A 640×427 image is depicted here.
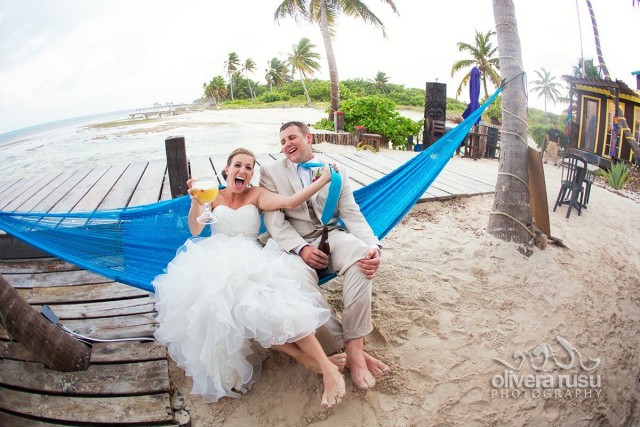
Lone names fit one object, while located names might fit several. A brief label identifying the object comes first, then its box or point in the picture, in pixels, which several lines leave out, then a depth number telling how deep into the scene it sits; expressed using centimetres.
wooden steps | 153
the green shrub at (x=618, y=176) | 804
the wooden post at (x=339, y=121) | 823
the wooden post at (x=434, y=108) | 665
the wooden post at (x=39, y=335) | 160
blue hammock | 186
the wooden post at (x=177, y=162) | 268
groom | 165
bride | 143
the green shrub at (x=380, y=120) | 812
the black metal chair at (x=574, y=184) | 434
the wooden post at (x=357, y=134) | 758
